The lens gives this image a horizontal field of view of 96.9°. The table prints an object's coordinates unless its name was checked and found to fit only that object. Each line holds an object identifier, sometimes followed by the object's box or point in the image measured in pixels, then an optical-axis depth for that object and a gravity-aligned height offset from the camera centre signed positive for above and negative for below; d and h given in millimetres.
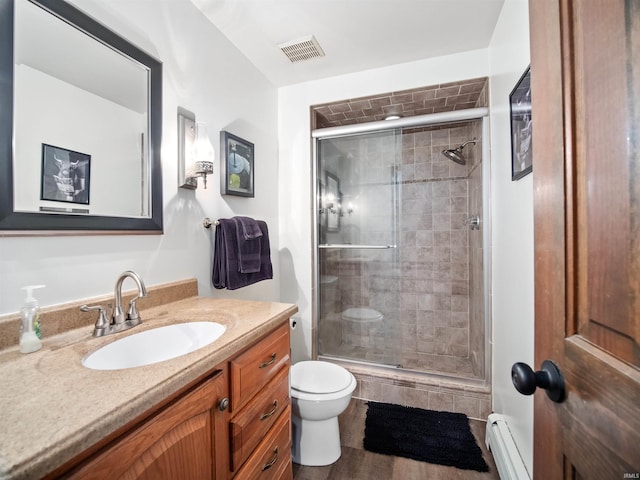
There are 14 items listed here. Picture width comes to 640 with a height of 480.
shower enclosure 2217 -58
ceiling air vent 1699 +1212
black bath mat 1489 -1125
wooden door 336 +13
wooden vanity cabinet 527 -461
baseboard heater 1171 -954
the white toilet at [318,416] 1403 -876
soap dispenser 747 -221
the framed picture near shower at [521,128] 1133 +489
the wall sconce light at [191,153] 1315 +420
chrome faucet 896 -243
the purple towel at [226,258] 1467 -81
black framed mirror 800 +400
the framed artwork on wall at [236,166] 1602 +464
